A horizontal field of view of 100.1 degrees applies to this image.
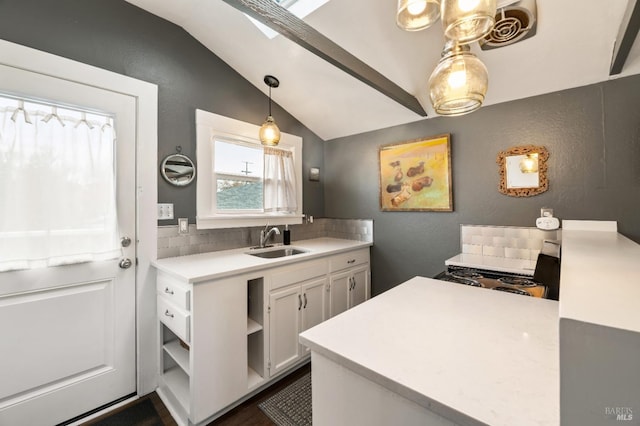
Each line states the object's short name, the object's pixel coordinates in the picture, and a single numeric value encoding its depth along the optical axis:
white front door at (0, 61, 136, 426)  1.48
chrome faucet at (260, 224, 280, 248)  2.55
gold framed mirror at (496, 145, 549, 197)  2.06
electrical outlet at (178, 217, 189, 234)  2.13
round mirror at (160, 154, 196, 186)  2.04
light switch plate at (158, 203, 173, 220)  2.02
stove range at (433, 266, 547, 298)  1.40
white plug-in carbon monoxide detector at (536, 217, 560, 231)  1.97
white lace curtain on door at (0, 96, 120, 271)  1.45
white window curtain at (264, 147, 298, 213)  2.72
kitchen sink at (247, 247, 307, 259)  2.45
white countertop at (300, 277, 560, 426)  0.56
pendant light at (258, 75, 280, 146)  2.25
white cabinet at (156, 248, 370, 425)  1.59
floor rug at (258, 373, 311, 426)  1.67
